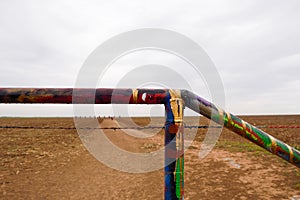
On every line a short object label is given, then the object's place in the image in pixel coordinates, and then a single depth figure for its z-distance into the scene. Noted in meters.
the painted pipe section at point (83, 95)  1.52
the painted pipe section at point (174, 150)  1.51
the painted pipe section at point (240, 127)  1.62
